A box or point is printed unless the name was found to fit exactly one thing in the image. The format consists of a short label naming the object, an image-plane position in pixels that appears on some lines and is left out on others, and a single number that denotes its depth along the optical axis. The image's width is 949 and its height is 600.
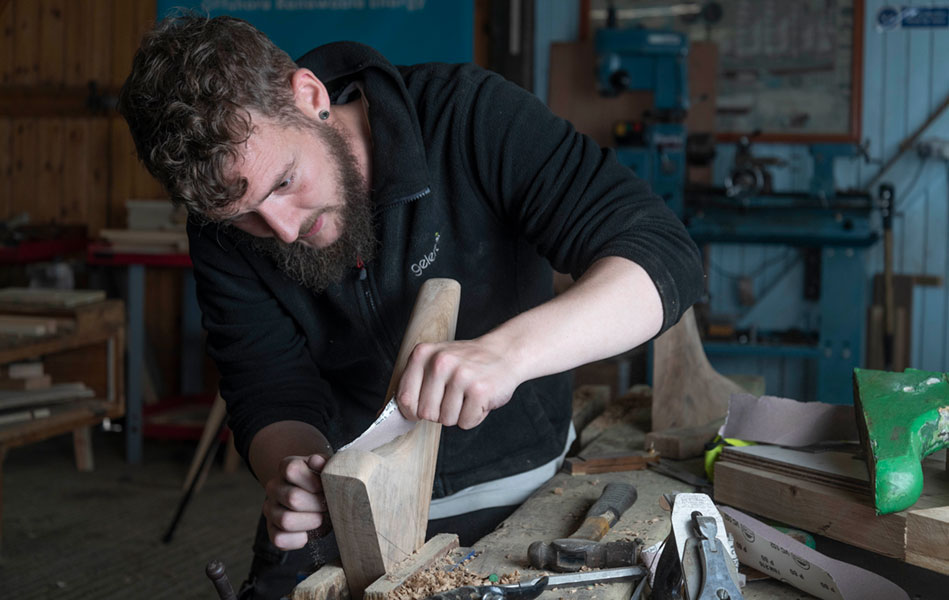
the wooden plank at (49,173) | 5.50
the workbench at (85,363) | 3.95
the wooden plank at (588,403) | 2.06
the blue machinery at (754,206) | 4.29
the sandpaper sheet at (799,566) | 1.04
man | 1.21
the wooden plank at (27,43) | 5.51
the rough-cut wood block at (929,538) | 1.02
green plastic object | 1.08
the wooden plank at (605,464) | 1.56
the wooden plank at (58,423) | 3.69
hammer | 1.09
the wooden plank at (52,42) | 5.47
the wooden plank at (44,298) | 4.09
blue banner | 3.75
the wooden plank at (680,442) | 1.59
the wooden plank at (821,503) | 1.10
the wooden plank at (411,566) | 1.01
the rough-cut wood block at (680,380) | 1.76
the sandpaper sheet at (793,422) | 1.38
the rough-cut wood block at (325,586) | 1.04
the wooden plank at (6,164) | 5.54
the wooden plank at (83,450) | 4.58
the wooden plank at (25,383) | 4.01
